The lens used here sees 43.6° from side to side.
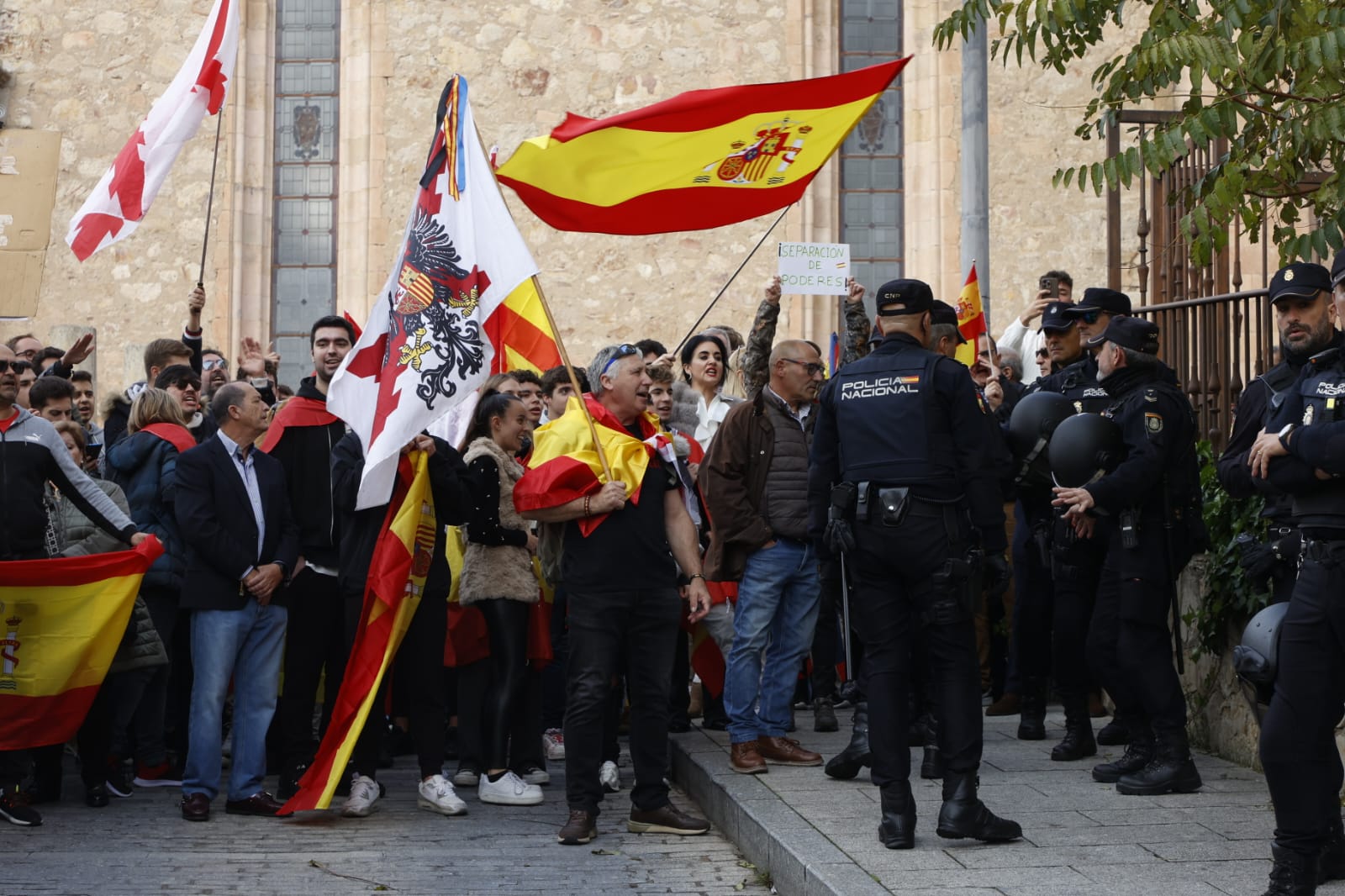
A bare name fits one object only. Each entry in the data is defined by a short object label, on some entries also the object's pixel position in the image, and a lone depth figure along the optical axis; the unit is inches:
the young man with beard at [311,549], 320.2
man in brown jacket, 326.6
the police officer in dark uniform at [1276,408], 230.4
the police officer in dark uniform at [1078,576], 313.4
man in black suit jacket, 311.1
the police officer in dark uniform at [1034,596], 336.5
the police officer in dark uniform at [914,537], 250.7
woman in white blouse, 407.2
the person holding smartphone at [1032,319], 418.3
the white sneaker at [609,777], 335.3
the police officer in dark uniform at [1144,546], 288.0
